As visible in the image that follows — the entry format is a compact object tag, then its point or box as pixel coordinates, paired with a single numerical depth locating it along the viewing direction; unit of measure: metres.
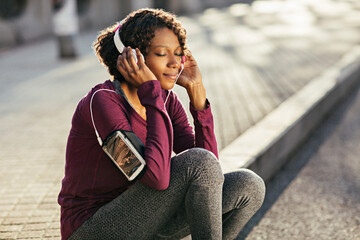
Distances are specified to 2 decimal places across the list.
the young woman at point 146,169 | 2.27
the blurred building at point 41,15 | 14.89
